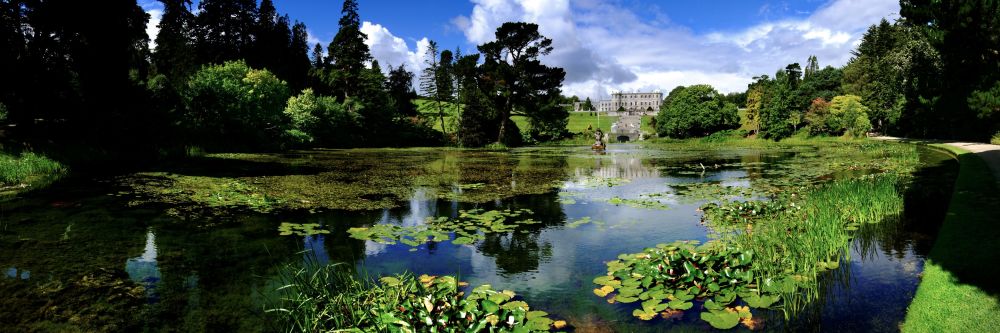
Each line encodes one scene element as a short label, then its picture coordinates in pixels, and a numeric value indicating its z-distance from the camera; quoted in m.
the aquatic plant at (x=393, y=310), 4.43
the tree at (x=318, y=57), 92.06
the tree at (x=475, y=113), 51.25
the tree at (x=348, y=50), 57.25
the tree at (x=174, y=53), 52.19
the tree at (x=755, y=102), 72.82
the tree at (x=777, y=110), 65.25
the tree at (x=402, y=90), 77.69
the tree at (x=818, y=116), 62.31
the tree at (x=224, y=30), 56.38
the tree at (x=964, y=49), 24.36
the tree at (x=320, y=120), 41.25
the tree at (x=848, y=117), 55.03
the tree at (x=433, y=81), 63.02
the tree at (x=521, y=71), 48.94
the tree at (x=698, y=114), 77.31
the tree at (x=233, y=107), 30.66
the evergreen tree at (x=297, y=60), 67.56
